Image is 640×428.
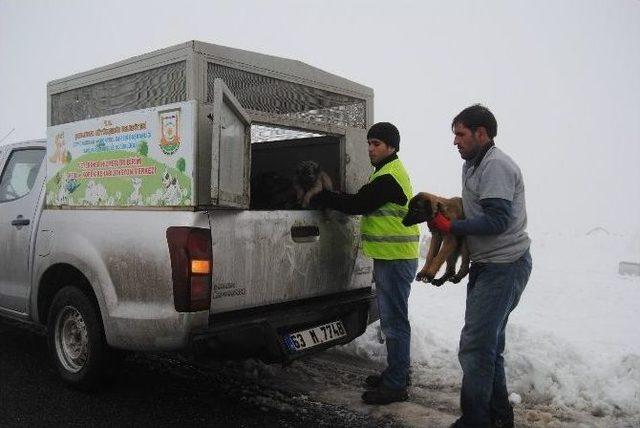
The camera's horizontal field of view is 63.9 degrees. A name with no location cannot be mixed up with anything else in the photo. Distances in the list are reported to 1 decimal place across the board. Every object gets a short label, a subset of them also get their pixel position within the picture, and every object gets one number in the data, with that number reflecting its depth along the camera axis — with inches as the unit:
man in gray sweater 109.3
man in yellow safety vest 141.9
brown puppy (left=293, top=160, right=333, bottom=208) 165.5
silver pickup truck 120.3
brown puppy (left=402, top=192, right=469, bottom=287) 116.2
